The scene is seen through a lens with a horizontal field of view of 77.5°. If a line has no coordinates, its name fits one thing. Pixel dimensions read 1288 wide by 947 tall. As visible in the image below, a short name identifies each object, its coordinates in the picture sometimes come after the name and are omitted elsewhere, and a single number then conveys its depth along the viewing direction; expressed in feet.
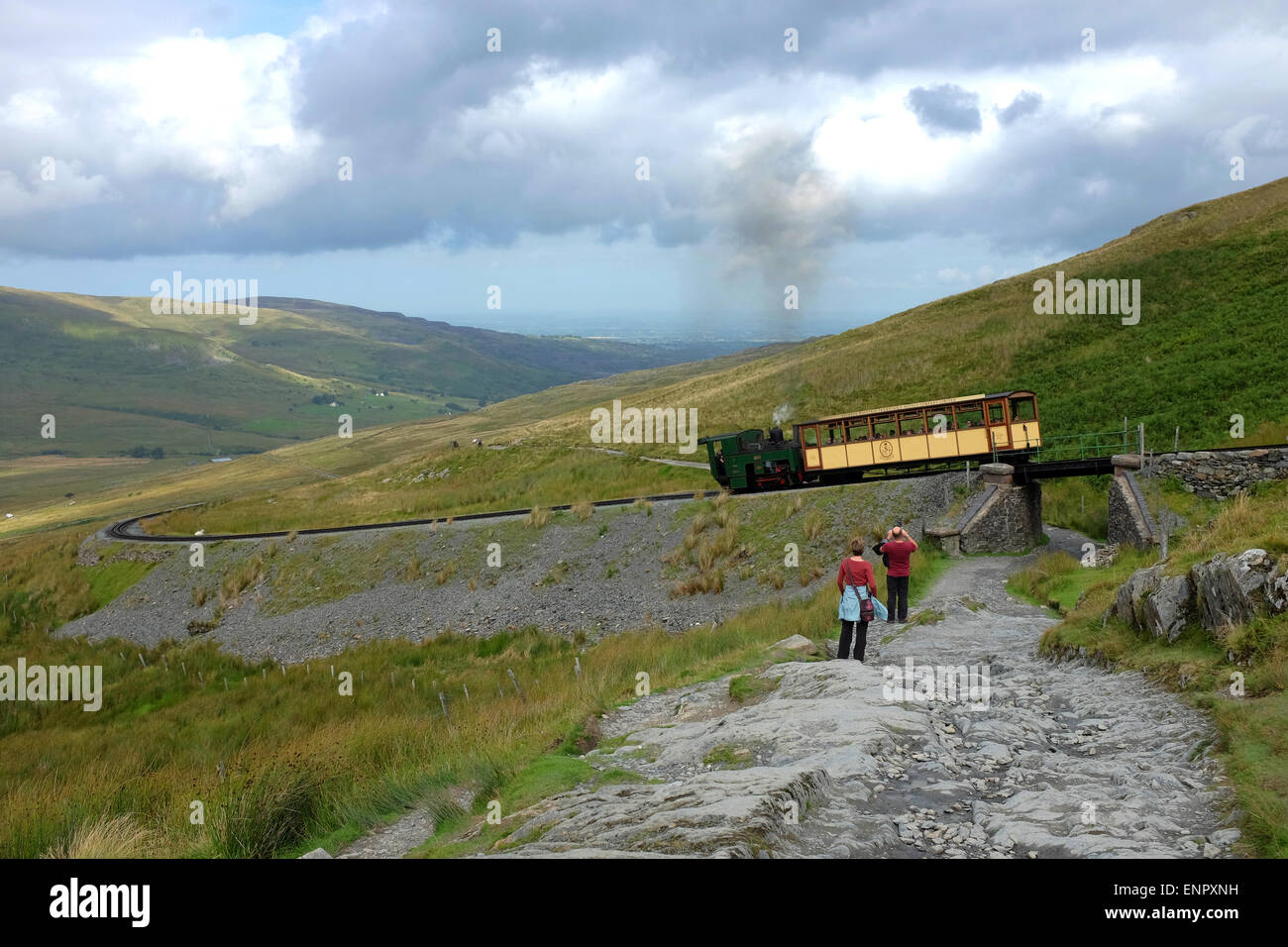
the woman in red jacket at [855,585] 43.55
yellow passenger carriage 101.71
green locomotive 119.14
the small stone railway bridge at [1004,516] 86.12
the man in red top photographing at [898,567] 54.90
